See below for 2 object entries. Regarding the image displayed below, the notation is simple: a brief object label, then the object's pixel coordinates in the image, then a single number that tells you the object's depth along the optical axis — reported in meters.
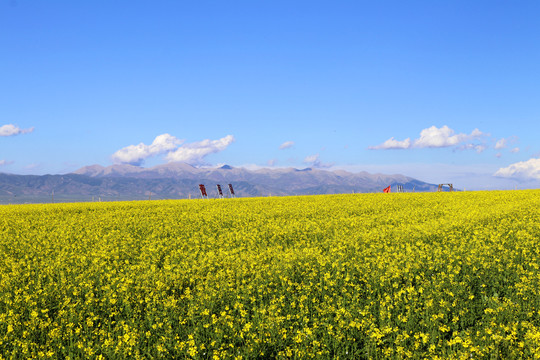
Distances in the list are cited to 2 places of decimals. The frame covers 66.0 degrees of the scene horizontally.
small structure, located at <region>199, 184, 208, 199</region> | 53.50
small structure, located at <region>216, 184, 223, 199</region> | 58.04
